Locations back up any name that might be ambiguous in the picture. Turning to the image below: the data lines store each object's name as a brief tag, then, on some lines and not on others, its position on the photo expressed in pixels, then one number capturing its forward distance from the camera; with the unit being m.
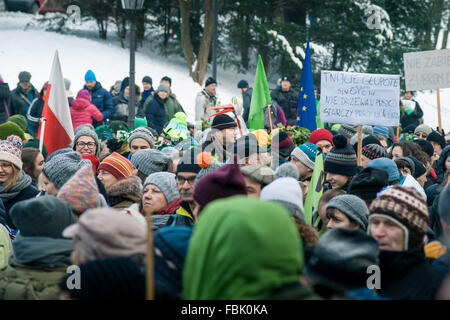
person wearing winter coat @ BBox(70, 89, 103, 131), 22.20
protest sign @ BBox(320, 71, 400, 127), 15.04
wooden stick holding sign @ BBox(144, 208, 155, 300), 4.82
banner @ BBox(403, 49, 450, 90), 18.89
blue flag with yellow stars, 19.42
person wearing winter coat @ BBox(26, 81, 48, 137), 21.75
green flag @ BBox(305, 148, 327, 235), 10.12
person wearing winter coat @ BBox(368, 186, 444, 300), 6.38
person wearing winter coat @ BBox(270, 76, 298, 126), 27.68
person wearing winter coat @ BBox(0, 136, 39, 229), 11.30
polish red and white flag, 16.22
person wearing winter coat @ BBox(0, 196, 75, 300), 6.32
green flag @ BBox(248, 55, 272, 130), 19.05
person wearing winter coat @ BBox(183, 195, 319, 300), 4.41
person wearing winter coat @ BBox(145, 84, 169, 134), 25.20
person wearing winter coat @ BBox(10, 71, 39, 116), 24.44
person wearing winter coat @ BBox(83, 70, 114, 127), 26.72
